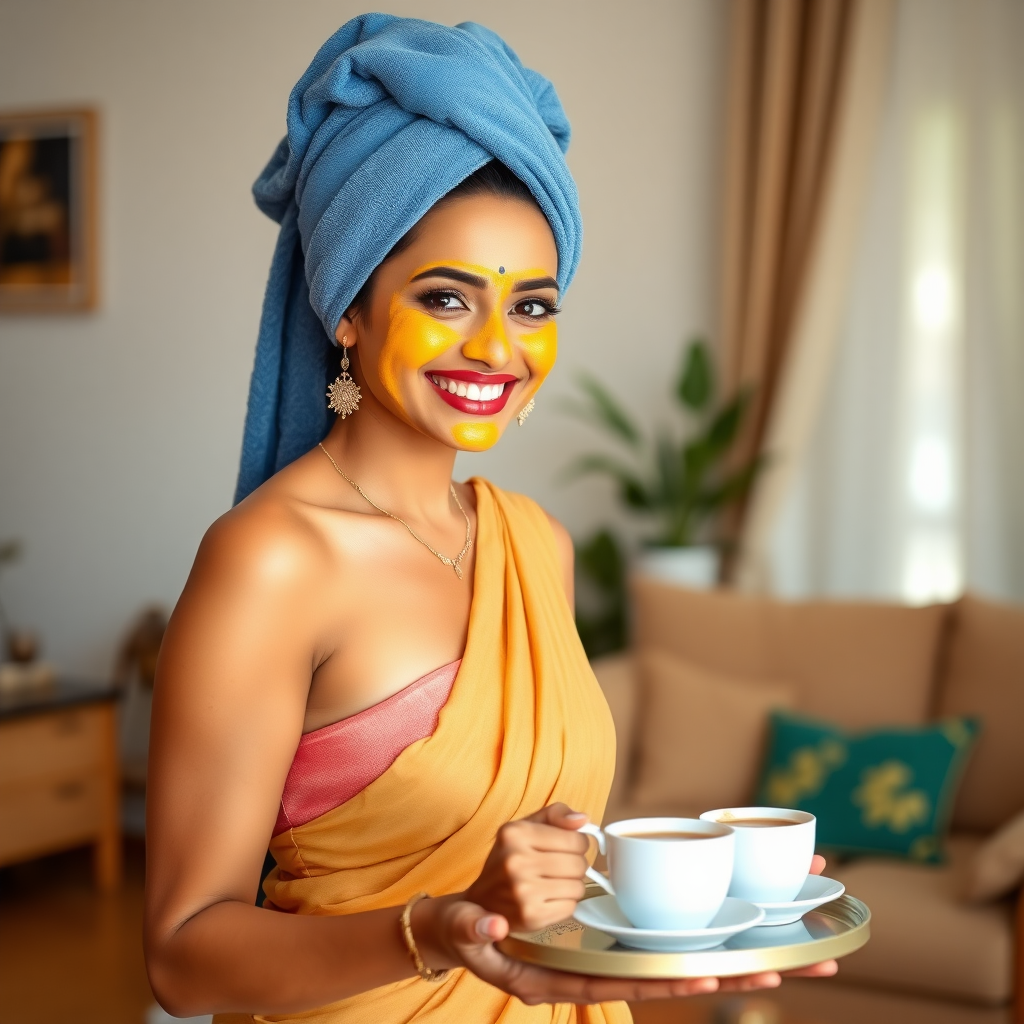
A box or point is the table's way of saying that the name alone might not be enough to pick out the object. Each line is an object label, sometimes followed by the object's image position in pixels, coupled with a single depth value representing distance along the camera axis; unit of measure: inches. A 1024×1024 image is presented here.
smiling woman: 39.6
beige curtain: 141.7
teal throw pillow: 112.0
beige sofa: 101.8
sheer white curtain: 138.7
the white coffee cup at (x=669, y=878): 34.0
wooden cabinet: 154.3
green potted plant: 143.1
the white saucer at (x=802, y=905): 37.1
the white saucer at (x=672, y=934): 34.2
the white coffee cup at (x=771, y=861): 37.2
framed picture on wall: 162.9
